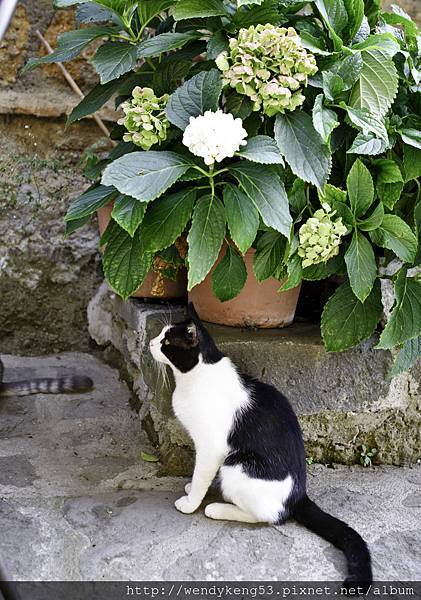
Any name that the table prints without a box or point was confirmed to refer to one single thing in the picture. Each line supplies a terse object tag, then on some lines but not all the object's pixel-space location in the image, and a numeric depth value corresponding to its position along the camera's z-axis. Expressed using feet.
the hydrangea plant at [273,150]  7.26
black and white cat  7.57
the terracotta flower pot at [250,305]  8.08
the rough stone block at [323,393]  8.17
